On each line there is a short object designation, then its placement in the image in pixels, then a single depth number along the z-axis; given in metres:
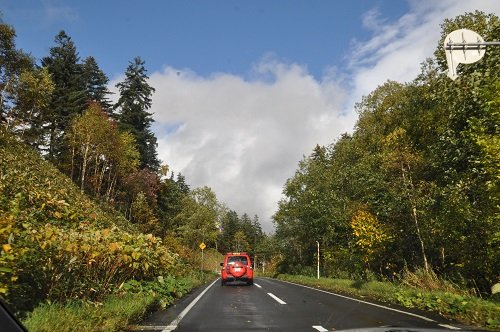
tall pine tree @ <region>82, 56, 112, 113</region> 58.84
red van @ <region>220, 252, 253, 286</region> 25.00
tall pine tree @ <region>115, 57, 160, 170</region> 55.97
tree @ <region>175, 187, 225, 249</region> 50.97
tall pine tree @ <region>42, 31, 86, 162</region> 46.08
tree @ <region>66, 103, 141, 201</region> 36.81
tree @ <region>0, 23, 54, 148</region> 26.00
